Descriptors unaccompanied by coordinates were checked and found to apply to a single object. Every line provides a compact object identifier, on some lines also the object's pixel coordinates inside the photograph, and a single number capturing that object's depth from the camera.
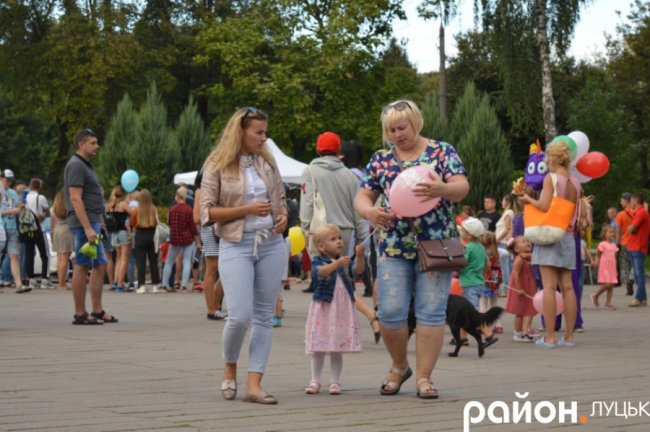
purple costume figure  12.70
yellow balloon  13.87
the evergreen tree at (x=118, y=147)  39.66
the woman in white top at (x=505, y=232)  20.23
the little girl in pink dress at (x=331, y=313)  8.21
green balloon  12.43
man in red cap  11.30
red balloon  13.50
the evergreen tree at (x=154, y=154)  38.91
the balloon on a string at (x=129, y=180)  25.92
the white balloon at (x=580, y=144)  13.76
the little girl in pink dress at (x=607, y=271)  19.39
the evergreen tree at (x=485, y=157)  37.88
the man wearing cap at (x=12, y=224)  20.80
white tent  27.86
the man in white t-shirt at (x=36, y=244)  23.08
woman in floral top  7.72
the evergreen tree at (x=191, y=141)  41.38
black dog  10.55
